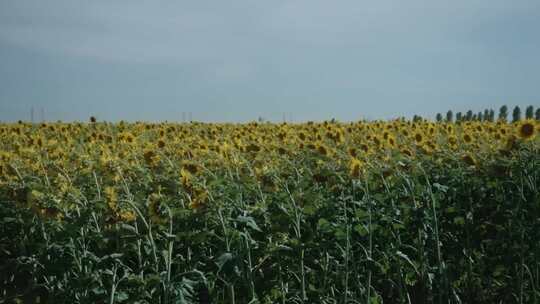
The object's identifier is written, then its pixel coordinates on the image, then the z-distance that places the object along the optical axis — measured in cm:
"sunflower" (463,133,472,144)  872
